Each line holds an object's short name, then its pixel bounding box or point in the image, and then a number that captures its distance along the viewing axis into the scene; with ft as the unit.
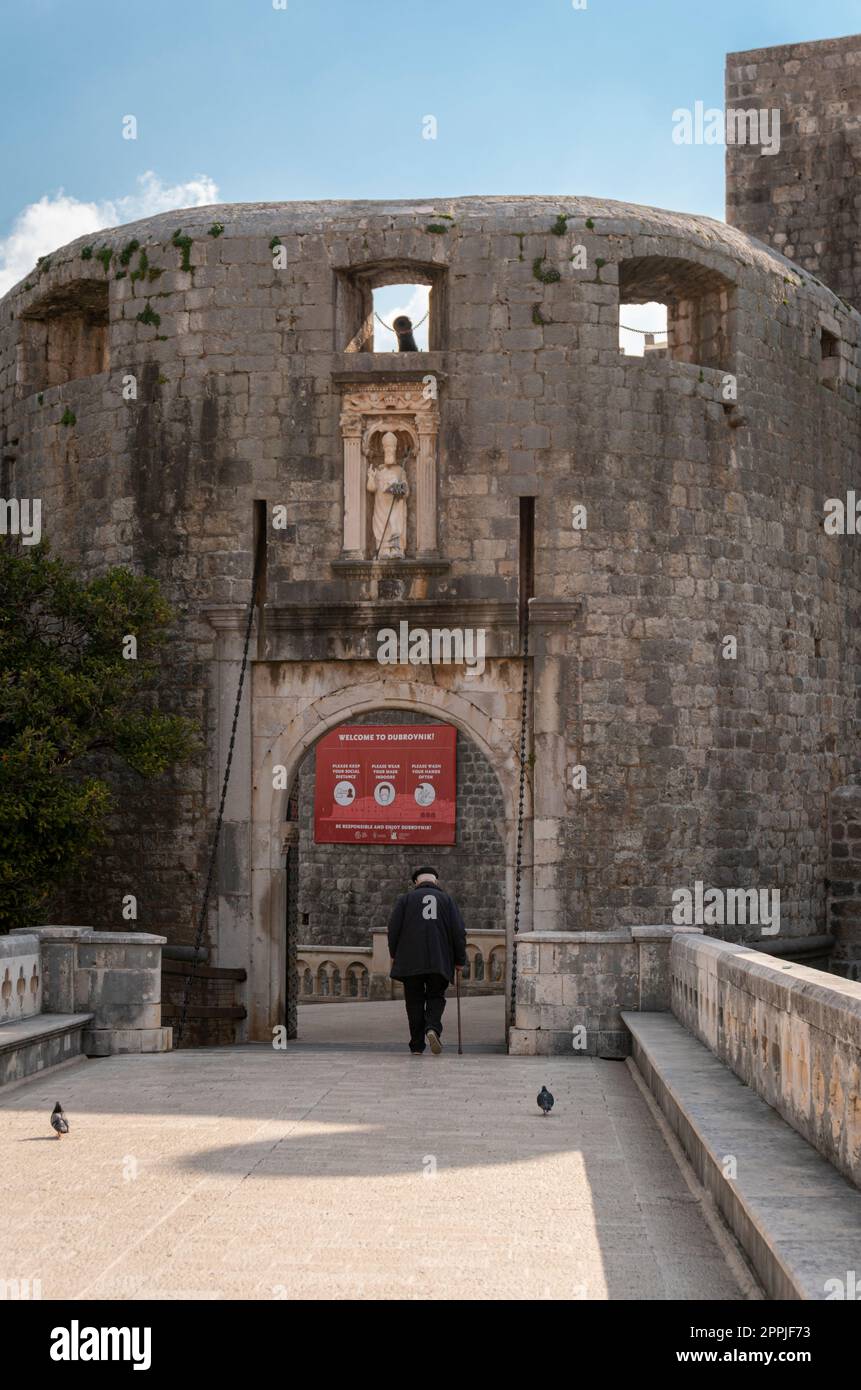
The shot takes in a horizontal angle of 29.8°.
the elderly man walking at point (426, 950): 36.29
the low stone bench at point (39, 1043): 28.53
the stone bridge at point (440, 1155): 15.51
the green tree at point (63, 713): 39.93
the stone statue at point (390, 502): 45.09
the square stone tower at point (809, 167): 64.28
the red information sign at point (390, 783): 73.67
